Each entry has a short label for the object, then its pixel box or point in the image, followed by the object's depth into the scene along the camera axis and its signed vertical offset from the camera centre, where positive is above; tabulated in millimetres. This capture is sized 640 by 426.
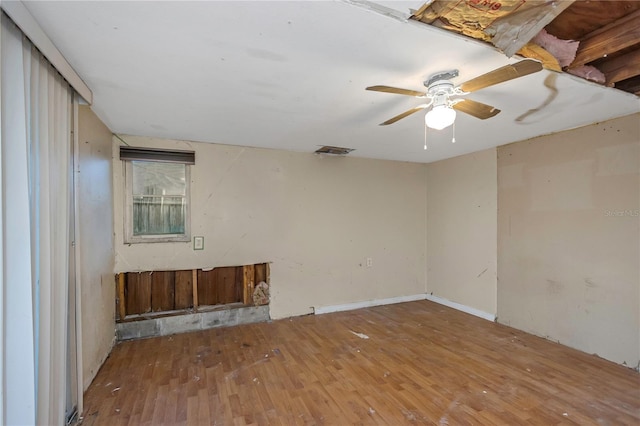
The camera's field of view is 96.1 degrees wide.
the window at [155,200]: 3219 +153
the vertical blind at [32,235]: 1266 -100
